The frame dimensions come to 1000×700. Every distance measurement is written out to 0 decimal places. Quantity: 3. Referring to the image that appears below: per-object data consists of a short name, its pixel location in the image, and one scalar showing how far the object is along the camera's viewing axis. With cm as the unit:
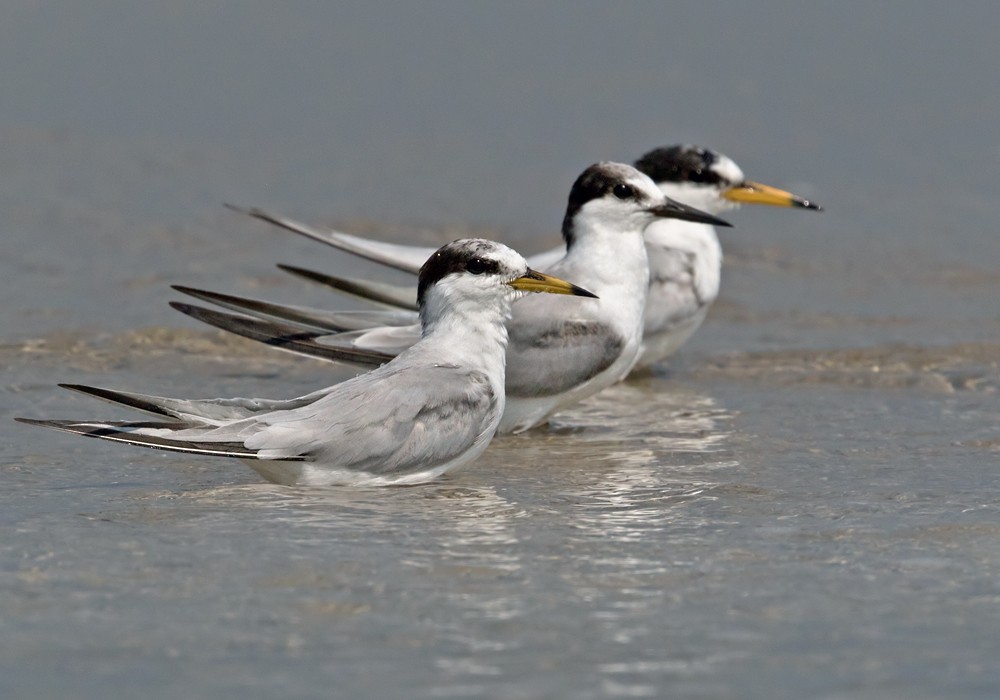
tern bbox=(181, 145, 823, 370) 1284
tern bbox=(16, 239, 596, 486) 962
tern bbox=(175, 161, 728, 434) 1207
